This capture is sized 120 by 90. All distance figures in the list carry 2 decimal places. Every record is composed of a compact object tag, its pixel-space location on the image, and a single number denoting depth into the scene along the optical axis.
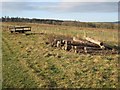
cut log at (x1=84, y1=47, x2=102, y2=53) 9.52
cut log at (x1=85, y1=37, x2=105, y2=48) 10.33
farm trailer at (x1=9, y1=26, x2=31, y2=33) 17.82
